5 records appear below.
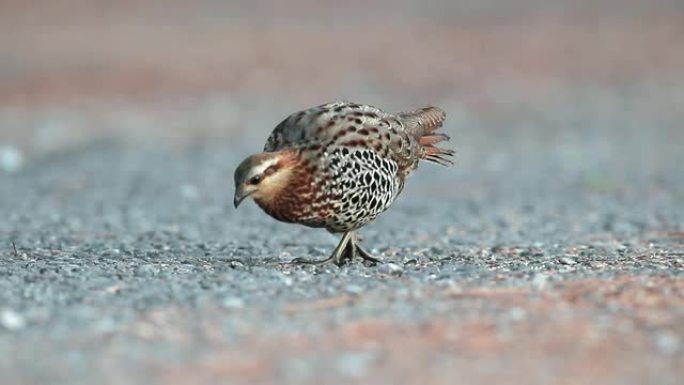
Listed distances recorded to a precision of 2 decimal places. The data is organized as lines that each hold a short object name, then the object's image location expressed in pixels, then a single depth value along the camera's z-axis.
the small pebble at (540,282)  14.98
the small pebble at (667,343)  12.44
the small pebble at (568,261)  17.94
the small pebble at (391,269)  16.69
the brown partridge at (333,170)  16.87
